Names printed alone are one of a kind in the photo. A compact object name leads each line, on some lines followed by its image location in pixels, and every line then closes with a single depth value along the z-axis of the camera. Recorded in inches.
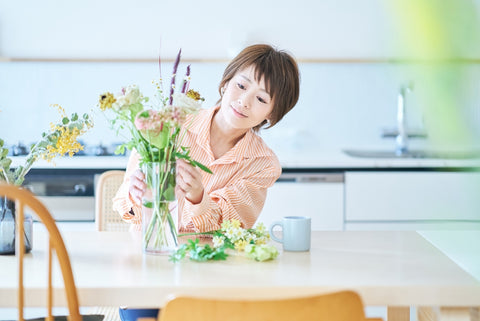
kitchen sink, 144.6
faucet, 161.6
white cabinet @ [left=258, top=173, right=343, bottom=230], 141.9
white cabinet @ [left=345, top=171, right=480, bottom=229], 141.6
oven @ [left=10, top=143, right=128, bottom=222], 141.5
